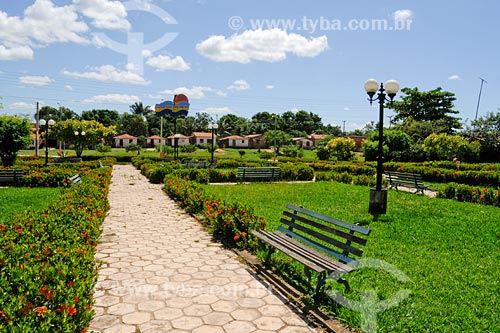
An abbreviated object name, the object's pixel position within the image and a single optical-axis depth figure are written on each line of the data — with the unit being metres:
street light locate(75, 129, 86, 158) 34.82
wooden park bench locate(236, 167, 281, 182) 18.00
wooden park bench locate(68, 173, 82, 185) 12.92
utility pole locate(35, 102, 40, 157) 35.48
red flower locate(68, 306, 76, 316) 2.76
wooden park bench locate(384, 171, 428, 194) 14.14
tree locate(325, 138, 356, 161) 36.75
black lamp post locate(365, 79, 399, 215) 9.16
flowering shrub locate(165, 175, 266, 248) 6.33
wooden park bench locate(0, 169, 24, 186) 14.19
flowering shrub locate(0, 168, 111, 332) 2.61
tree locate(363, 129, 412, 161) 31.36
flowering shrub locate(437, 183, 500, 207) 11.61
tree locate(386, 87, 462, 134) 49.84
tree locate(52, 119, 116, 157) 35.44
